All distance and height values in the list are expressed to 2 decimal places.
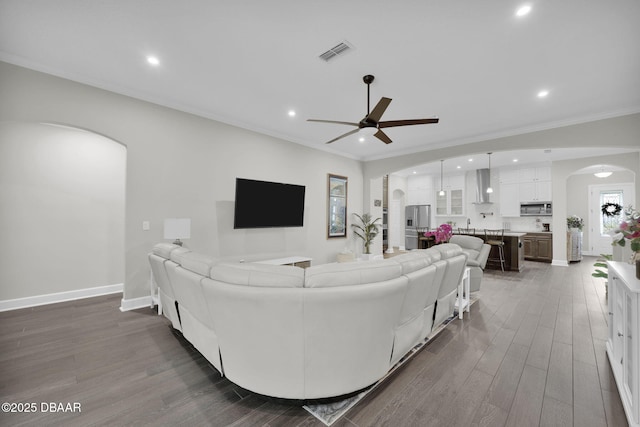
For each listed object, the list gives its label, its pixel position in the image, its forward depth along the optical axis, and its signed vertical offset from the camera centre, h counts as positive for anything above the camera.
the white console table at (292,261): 4.65 -0.84
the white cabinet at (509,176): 7.88 +1.35
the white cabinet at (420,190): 9.58 +1.09
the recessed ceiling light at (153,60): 2.73 +1.72
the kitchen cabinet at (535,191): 7.34 +0.82
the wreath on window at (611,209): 7.45 +0.31
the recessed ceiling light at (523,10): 1.98 +1.68
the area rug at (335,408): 1.60 -1.27
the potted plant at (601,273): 3.18 -0.70
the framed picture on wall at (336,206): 6.12 +0.28
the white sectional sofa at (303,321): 1.51 -0.66
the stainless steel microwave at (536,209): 7.41 +0.29
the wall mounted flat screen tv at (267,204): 4.36 +0.23
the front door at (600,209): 7.57 +0.32
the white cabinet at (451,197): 8.96 +0.76
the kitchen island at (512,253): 6.06 -0.84
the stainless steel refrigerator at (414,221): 9.41 -0.14
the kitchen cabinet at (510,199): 7.89 +0.61
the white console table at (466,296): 3.23 -1.05
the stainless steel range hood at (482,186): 8.15 +1.06
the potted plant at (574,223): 7.21 -0.12
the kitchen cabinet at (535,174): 7.33 +1.33
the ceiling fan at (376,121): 2.84 +1.13
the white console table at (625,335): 1.49 -0.81
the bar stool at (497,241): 6.13 -0.56
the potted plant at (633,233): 1.68 -0.10
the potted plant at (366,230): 6.73 -0.35
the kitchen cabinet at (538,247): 7.08 -0.81
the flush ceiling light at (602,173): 7.33 +1.35
